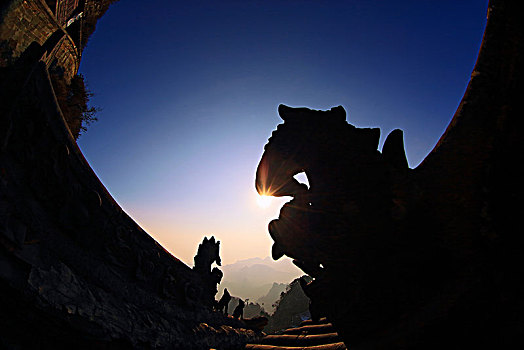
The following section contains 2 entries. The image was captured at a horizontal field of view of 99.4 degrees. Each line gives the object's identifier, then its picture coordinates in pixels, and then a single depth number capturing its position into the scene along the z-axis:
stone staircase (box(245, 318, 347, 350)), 3.12
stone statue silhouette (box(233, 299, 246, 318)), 10.04
